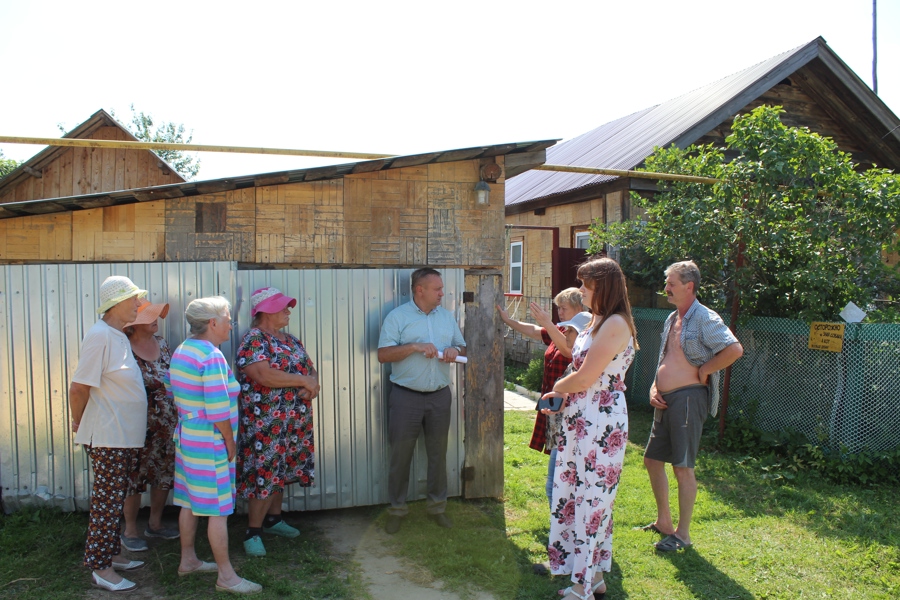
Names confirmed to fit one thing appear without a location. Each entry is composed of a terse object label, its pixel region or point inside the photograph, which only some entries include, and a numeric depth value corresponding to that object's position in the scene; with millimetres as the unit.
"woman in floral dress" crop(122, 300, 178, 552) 4219
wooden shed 4590
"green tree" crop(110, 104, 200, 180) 31172
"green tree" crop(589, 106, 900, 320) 6285
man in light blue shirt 4680
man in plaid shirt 4375
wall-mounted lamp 5168
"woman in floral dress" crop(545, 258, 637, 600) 3523
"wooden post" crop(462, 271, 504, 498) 5359
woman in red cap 4191
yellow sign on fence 6031
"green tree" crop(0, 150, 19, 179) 22370
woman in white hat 3605
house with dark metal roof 9609
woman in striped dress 3535
